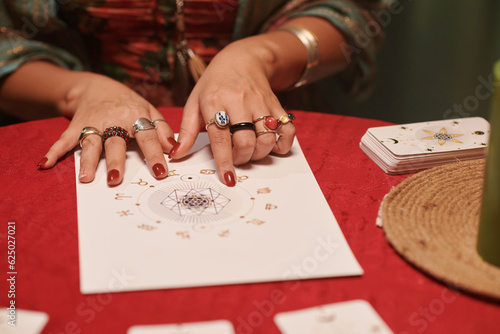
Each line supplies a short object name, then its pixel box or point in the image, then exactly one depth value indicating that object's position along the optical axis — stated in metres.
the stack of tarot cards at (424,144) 0.69
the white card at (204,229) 0.50
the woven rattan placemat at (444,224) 0.48
